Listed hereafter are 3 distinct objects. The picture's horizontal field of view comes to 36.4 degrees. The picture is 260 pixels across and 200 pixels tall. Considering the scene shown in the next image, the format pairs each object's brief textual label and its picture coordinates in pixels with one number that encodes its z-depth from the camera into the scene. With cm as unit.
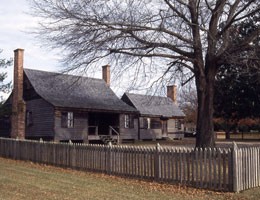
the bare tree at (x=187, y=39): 1775
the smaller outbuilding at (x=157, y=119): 4866
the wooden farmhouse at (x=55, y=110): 3600
